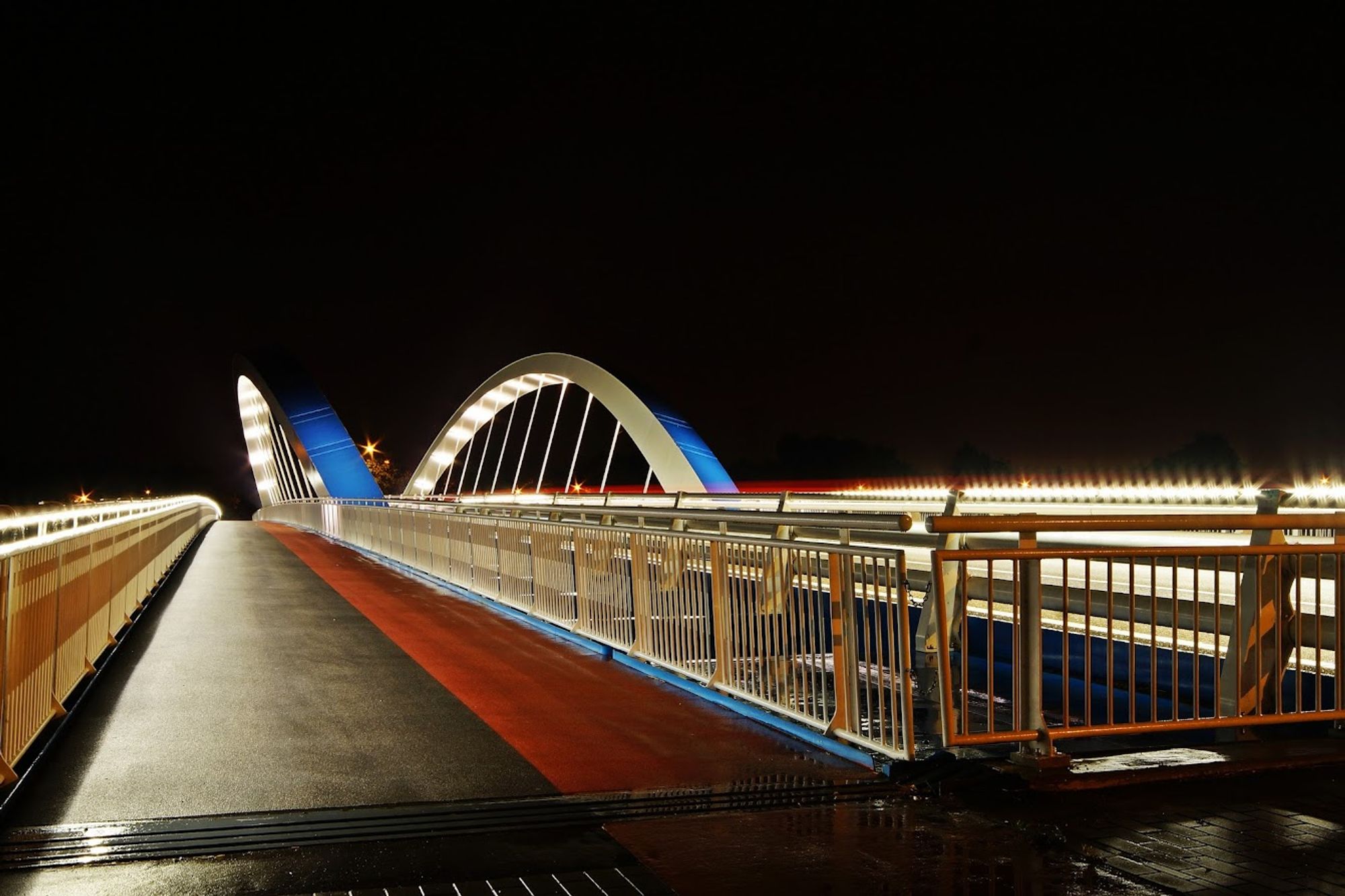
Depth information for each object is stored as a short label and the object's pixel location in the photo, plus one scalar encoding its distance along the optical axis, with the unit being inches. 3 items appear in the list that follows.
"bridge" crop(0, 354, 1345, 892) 191.8
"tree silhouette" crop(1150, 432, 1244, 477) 4084.6
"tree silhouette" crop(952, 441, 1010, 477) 4621.1
